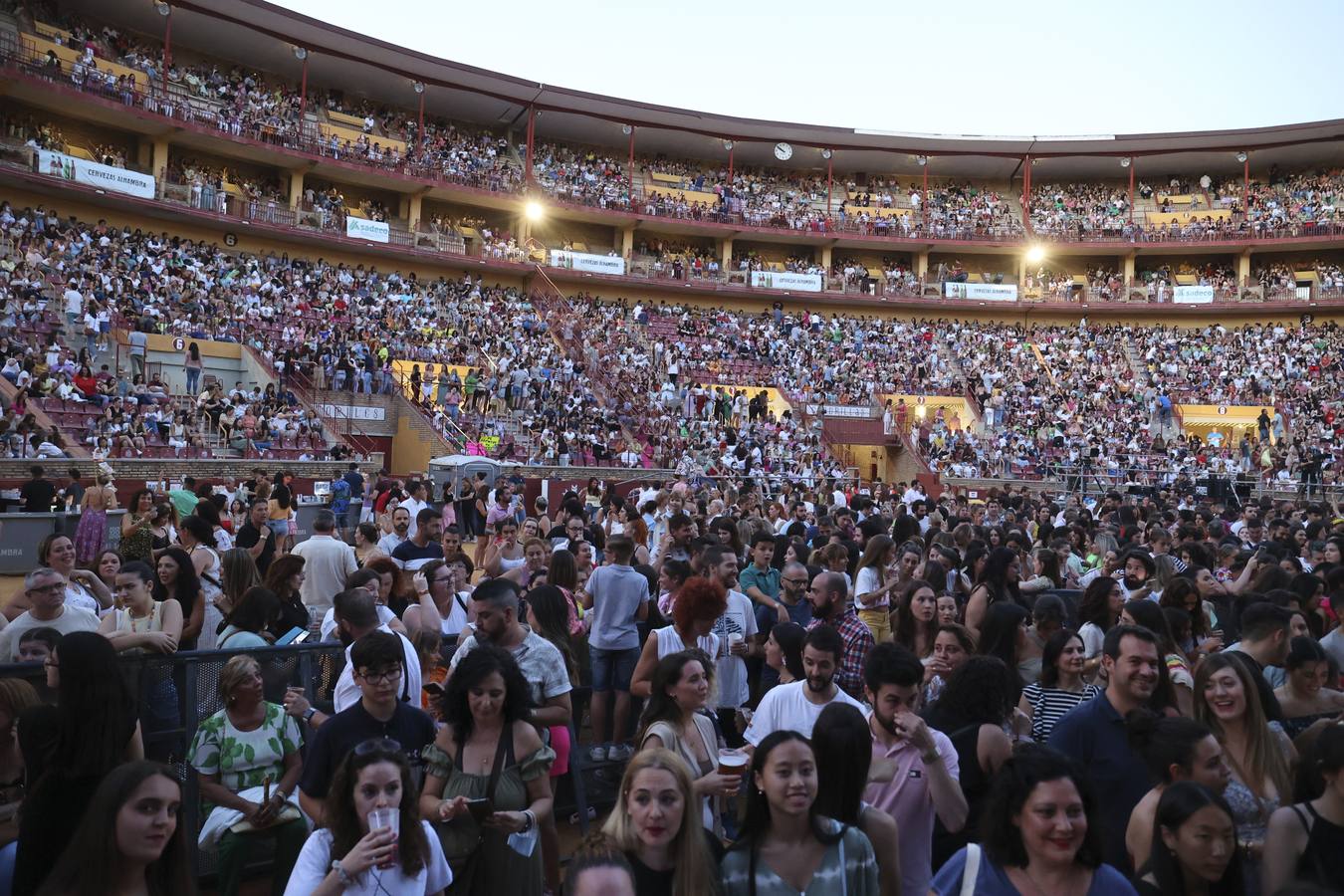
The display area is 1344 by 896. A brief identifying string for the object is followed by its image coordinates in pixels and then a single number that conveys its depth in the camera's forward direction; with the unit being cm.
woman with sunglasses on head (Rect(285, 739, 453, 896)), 306
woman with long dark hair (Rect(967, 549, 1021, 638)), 666
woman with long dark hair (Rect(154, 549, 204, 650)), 614
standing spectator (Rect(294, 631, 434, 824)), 385
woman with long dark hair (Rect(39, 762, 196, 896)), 289
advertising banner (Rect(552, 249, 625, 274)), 3831
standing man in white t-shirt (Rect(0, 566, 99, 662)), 511
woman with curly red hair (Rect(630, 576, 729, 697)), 541
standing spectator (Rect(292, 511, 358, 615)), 762
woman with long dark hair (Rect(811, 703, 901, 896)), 326
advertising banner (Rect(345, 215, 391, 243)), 3378
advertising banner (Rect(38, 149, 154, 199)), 2684
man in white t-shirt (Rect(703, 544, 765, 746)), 595
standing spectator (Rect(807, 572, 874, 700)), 570
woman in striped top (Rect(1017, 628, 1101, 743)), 470
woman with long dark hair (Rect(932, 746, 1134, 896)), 281
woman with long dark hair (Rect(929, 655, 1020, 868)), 380
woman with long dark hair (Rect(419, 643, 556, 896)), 370
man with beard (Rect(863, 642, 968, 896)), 355
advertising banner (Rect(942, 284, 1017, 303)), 4222
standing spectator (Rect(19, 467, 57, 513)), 1455
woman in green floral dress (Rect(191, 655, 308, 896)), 411
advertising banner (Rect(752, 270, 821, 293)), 4091
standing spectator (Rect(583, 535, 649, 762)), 682
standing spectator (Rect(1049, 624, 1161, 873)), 381
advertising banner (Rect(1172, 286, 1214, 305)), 4109
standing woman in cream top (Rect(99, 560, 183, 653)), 570
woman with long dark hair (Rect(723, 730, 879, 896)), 303
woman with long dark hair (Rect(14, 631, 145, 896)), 330
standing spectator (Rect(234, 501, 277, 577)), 939
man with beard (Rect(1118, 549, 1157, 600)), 777
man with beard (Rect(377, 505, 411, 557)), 933
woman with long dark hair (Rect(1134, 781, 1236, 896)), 292
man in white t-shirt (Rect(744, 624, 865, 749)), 425
